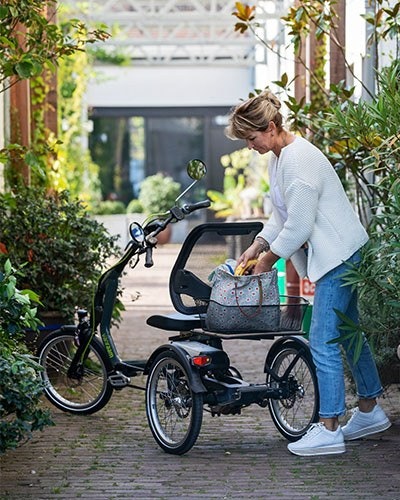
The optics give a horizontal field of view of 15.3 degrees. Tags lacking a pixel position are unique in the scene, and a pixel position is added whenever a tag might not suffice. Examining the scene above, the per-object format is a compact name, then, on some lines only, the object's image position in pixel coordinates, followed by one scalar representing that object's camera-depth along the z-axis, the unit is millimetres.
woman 7145
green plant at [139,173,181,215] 30834
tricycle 7267
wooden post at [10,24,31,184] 11873
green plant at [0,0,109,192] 8189
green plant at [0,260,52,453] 6121
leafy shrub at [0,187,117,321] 9859
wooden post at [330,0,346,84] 12417
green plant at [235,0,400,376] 6898
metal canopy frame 26621
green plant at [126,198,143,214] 31397
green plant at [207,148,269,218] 21456
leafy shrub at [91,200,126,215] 29941
